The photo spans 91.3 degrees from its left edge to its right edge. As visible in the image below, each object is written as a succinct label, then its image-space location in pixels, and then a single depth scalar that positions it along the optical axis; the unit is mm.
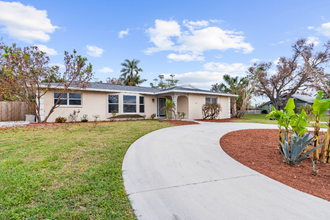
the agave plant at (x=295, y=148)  3504
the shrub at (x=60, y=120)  11789
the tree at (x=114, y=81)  32094
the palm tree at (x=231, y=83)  27109
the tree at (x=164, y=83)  39281
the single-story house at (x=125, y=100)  12508
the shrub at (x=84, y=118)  12523
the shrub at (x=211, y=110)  14639
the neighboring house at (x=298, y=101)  26734
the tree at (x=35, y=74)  9636
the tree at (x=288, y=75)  22016
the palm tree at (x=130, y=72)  31188
